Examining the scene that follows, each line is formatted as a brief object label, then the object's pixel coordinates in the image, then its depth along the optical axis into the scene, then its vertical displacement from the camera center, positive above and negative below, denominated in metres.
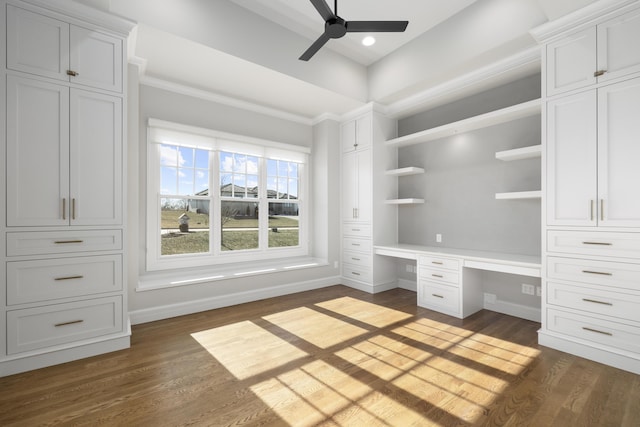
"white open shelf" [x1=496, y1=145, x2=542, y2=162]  2.89 +0.62
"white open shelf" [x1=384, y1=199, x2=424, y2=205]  4.23 +0.17
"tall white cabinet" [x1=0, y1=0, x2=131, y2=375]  2.17 +0.21
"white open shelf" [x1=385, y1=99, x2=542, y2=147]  3.08 +1.10
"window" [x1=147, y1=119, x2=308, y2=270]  3.71 +0.22
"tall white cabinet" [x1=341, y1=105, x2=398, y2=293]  4.45 +0.20
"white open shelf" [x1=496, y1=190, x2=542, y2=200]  2.90 +0.18
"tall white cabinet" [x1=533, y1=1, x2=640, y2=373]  2.21 +0.23
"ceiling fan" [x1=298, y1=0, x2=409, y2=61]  2.38 +1.57
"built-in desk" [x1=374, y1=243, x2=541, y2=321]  3.20 -0.76
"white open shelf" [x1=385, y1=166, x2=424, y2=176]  4.24 +0.62
